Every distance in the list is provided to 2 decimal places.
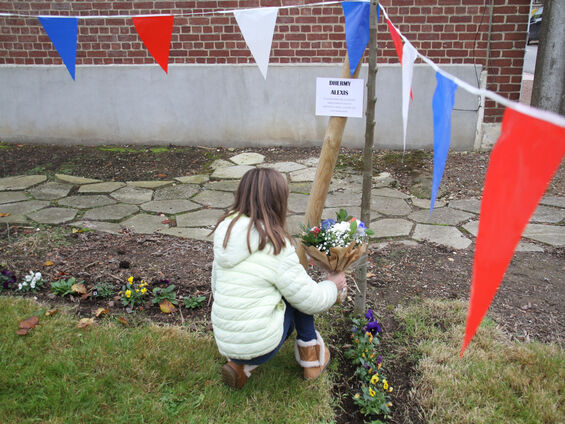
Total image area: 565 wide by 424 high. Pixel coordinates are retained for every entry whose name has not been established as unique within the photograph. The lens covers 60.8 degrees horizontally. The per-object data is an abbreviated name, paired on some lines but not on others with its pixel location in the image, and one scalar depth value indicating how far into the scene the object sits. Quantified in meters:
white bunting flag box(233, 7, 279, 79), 2.75
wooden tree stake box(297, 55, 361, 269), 2.49
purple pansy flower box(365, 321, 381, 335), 2.56
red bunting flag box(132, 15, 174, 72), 3.14
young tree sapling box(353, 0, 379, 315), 2.23
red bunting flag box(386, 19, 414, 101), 2.40
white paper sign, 2.37
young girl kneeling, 1.99
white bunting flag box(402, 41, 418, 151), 2.14
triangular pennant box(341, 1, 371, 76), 2.33
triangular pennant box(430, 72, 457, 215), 1.81
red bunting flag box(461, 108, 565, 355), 1.15
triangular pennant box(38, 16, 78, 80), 3.22
